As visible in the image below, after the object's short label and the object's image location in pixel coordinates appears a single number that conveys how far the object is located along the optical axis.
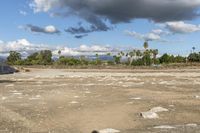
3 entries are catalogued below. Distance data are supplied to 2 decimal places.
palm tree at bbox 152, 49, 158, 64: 69.16
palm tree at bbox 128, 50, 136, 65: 68.16
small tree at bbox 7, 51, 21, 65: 64.65
